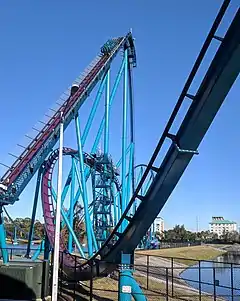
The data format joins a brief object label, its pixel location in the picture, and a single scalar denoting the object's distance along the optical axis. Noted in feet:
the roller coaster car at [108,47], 59.25
